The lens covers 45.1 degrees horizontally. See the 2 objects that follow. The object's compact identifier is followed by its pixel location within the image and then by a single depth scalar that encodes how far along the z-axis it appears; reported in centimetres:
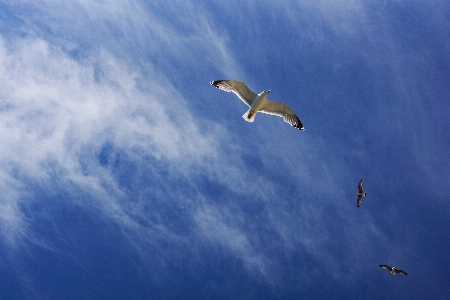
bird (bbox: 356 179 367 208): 3568
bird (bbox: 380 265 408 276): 3578
